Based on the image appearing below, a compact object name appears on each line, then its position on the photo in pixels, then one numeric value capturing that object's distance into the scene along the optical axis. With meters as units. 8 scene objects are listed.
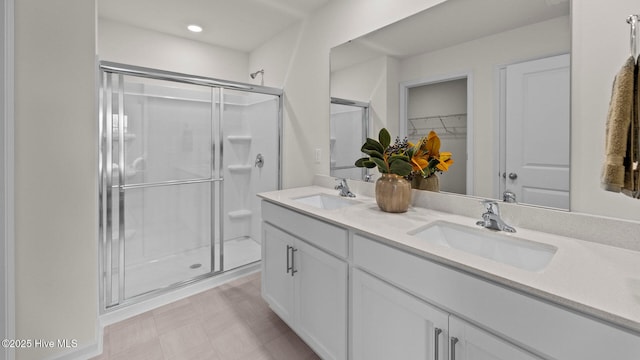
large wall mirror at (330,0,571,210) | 1.11
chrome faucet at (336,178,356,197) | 1.89
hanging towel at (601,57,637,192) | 0.69
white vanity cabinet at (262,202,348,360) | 1.28
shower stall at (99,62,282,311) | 1.97
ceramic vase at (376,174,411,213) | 1.41
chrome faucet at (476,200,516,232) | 1.12
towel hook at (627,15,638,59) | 0.93
